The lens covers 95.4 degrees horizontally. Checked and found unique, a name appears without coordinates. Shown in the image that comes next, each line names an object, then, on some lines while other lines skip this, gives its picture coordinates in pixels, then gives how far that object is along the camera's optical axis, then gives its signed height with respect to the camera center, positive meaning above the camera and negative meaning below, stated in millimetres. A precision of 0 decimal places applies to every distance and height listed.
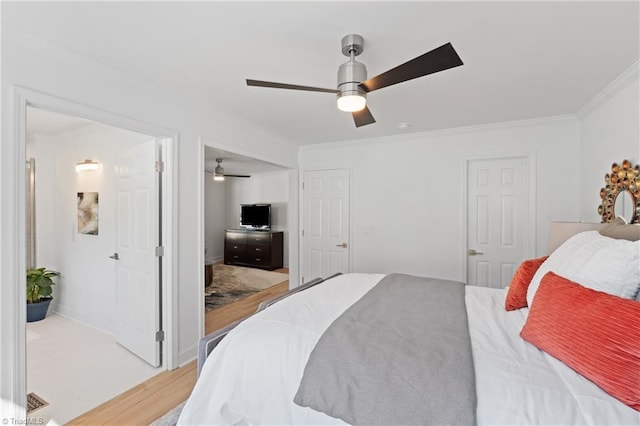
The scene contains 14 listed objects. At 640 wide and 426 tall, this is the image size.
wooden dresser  6695 -900
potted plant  3479 -998
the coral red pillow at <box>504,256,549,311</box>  1758 -469
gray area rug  1895 -1386
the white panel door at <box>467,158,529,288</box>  3398 -90
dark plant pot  3471 -1218
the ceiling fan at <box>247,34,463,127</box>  1522 +723
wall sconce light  3393 +520
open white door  2578 -417
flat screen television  7062 -140
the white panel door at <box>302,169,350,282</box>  4348 -194
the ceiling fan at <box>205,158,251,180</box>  5672 +780
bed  968 -633
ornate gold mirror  2096 +144
